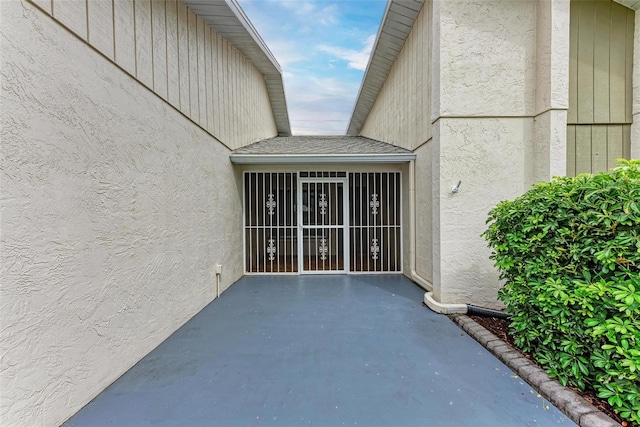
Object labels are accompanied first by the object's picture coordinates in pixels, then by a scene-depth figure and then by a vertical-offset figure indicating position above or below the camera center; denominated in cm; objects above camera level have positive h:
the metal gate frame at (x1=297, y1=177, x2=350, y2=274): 686 -38
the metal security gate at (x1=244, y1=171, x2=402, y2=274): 690 -17
